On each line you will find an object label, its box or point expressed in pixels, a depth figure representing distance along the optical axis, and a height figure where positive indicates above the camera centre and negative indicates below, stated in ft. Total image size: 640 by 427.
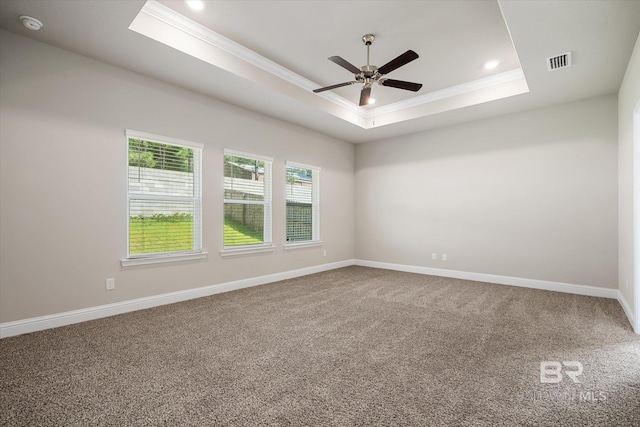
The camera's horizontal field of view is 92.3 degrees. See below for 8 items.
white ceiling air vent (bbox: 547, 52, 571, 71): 10.55 +5.44
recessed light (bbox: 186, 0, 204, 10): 9.44 +6.61
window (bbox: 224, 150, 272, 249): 15.33 +0.82
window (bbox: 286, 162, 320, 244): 18.62 +0.82
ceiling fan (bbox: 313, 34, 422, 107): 10.08 +5.00
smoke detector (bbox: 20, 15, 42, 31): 8.63 +5.57
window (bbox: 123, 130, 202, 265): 12.12 +0.81
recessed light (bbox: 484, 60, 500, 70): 13.16 +6.55
